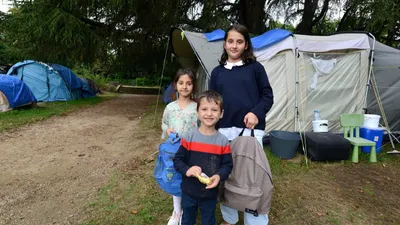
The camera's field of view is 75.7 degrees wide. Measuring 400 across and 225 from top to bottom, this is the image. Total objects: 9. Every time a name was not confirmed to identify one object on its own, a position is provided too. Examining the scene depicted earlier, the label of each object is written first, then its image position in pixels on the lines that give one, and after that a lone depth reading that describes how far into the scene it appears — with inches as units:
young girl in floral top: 79.9
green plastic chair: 155.1
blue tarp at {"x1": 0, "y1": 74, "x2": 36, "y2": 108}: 275.3
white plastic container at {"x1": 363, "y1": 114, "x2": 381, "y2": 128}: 164.7
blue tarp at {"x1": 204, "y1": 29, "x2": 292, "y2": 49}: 171.3
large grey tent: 173.8
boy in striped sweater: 63.8
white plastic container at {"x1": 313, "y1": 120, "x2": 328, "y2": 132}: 171.5
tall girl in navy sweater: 71.5
